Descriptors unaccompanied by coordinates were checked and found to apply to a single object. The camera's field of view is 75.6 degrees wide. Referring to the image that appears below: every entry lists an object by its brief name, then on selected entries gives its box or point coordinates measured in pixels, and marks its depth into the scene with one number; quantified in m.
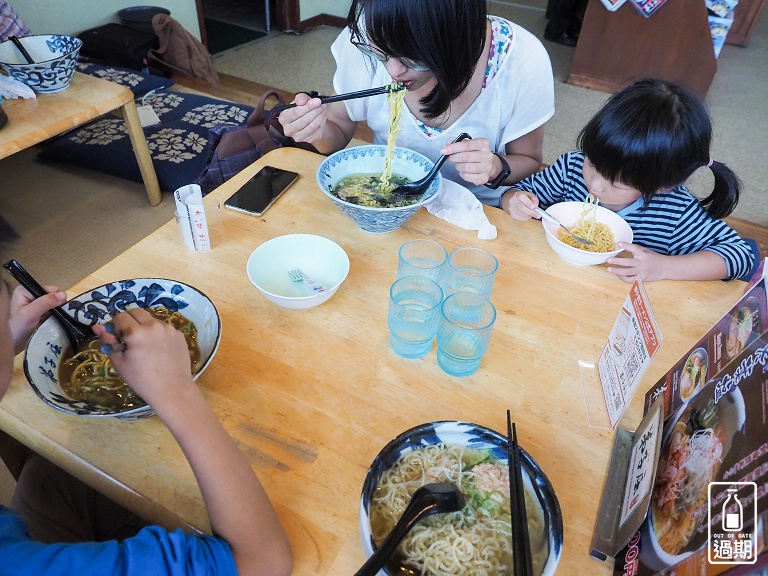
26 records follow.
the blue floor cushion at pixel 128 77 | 3.30
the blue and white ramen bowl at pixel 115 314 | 0.82
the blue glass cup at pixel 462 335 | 0.93
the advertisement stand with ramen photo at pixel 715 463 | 0.46
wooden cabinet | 4.03
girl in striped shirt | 1.23
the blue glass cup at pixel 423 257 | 1.09
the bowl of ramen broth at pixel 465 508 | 0.65
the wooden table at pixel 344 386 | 0.75
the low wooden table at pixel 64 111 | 1.91
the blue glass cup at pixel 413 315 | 0.96
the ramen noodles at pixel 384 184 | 1.31
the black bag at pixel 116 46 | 3.64
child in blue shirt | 0.59
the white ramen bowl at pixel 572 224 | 1.19
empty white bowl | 1.12
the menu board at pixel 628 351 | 0.76
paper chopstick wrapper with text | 1.11
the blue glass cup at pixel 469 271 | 1.11
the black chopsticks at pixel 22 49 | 2.20
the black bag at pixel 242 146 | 1.97
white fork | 1.11
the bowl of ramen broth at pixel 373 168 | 1.24
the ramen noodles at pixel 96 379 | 0.85
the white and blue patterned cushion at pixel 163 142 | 2.87
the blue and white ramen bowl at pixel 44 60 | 2.06
